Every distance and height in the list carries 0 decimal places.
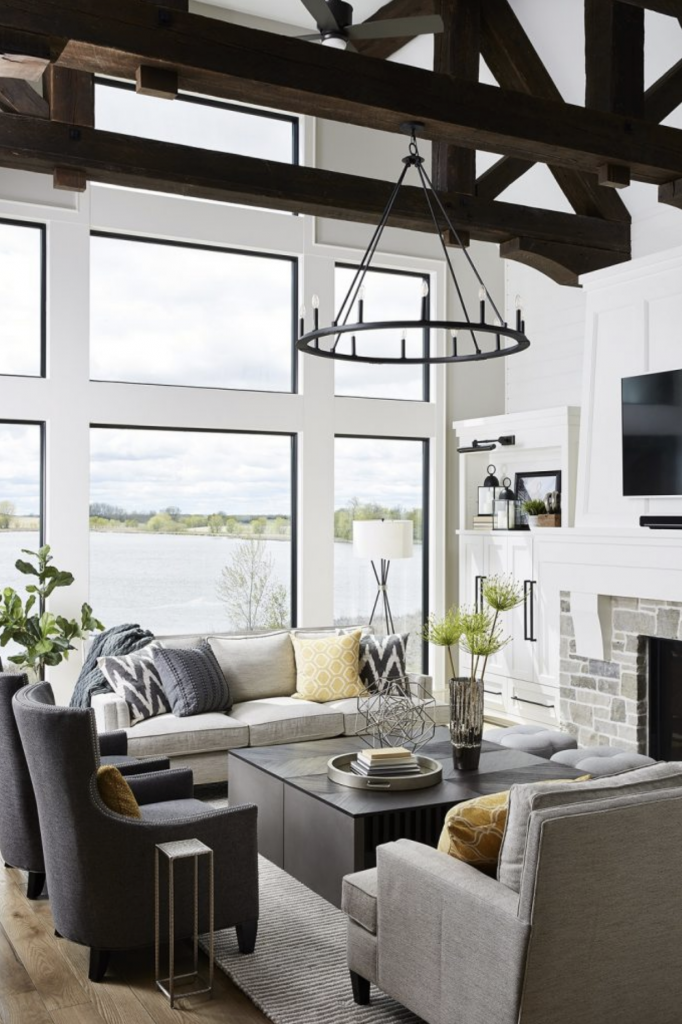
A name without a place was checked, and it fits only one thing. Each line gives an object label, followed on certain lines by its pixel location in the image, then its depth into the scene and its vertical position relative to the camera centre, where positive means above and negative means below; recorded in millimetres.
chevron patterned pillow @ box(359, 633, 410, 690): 6570 -836
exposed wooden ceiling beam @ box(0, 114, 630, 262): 4480 +1704
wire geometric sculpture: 4629 -936
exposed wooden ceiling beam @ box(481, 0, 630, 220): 5152 +2479
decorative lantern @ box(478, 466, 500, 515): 8016 +304
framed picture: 7559 +355
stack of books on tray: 4211 -972
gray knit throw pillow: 5750 -873
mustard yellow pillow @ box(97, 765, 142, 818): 3455 -898
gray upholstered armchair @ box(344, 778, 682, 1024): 2514 -1026
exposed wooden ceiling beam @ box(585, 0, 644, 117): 4539 +2154
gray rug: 3186 -1516
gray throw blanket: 5918 -748
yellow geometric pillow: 6355 -870
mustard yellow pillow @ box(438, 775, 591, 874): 2873 -857
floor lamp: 7059 -51
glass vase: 4379 -824
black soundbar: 5375 +55
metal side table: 3266 -1261
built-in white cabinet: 7273 -197
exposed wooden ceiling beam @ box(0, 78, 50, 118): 4426 +1905
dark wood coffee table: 3842 -1094
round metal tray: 4129 -1025
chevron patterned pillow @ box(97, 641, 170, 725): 5672 -864
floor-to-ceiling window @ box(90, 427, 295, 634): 7102 +11
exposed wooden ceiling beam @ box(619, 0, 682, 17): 4329 +2315
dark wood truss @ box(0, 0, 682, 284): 3406 +1699
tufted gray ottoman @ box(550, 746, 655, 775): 4645 -1093
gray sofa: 5488 -1066
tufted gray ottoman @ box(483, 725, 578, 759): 5273 -1108
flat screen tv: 5555 +550
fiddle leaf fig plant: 6297 -591
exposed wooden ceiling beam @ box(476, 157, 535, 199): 5668 +2009
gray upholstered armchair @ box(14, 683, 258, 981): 3330 -1047
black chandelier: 3852 +802
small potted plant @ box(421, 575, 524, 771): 4383 -705
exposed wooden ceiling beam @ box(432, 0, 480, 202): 4930 +2412
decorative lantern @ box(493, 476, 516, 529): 7777 +171
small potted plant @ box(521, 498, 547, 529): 7496 +172
